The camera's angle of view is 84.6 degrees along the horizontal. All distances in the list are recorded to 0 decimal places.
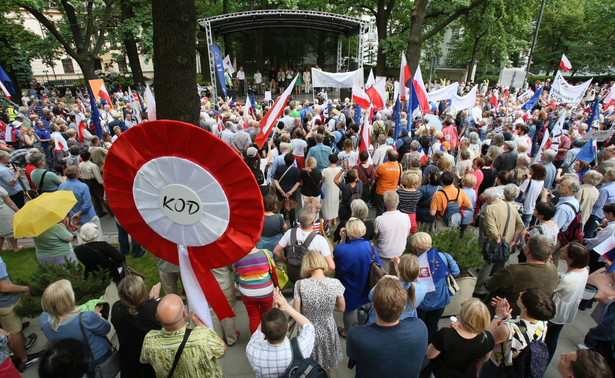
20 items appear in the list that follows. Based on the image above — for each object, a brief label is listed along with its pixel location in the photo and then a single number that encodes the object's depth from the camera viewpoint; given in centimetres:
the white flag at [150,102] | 796
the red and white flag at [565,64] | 1436
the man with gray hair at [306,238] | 356
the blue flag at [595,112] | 1018
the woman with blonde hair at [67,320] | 259
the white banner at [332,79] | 1227
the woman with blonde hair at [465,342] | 242
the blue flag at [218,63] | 1389
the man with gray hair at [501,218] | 441
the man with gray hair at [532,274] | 328
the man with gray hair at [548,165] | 626
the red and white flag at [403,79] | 805
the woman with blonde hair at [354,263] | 352
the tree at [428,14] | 1706
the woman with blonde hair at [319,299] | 290
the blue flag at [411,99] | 779
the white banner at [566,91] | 1049
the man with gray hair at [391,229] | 423
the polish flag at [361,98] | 841
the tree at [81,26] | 1769
